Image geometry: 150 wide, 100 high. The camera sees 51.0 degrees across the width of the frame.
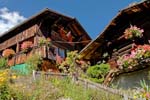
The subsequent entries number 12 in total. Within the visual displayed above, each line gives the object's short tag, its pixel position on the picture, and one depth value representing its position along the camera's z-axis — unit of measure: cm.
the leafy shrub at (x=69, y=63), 931
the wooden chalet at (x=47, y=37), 1152
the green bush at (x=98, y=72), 812
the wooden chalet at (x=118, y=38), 776
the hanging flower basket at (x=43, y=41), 1127
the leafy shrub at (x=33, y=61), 1036
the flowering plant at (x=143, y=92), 580
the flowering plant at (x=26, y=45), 1187
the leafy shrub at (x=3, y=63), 1087
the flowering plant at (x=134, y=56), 697
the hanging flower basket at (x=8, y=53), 1262
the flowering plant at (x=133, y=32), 758
